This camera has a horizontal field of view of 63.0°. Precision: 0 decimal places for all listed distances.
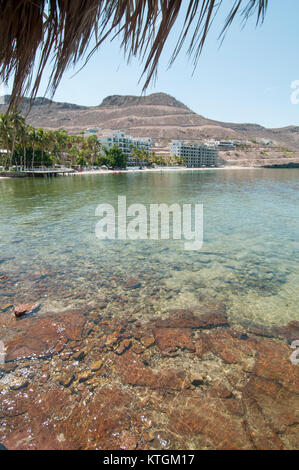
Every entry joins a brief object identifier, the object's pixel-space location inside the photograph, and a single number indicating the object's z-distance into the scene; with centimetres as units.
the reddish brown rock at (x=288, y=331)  393
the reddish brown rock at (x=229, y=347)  348
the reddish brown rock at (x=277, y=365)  310
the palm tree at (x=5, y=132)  5085
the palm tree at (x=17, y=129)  5196
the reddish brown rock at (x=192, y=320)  419
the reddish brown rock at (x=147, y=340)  374
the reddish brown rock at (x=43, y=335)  358
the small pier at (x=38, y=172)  5637
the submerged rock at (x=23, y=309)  441
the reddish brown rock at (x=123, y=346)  360
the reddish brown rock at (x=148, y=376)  304
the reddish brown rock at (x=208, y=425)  239
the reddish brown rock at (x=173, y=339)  368
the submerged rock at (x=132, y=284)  559
